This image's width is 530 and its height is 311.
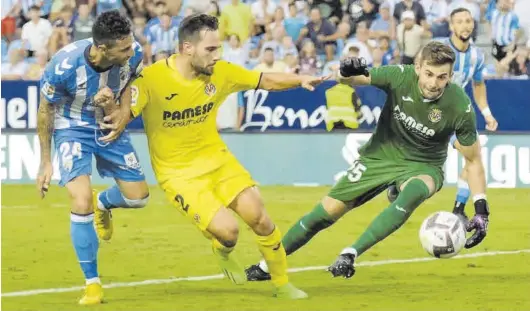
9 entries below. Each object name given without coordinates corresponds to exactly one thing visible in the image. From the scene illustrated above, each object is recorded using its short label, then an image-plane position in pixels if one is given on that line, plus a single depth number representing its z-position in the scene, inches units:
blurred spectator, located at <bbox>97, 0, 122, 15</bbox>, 887.7
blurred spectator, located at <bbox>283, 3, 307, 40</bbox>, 858.1
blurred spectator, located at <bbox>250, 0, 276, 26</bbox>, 866.1
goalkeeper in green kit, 396.5
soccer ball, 395.5
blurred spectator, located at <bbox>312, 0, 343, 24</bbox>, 856.9
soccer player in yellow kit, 376.2
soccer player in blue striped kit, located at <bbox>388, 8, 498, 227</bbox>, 539.8
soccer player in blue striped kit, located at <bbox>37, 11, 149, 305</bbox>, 367.9
